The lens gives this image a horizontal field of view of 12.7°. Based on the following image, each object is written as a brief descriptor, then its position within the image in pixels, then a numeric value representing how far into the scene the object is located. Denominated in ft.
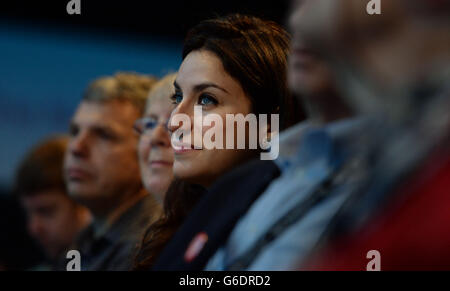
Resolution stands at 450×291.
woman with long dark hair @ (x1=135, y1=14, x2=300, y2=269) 8.43
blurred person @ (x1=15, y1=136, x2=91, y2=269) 10.32
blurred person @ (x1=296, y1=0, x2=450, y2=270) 7.52
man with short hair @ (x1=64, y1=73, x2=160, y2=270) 9.43
